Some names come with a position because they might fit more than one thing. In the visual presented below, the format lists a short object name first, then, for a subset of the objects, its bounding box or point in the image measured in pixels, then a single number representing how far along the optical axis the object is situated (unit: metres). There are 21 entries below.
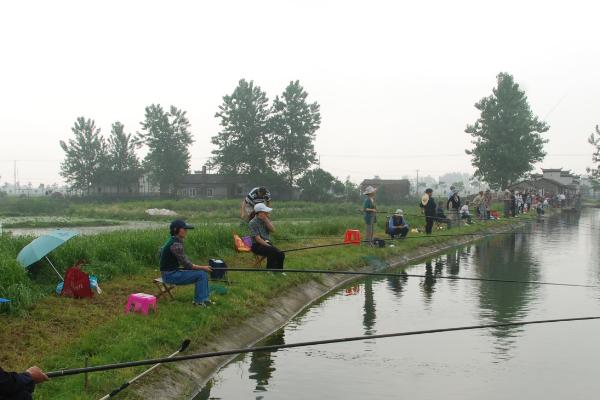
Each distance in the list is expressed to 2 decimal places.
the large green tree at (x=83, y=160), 81.31
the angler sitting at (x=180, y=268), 9.90
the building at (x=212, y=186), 73.81
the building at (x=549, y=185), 70.01
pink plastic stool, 9.66
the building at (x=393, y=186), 85.04
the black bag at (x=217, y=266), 12.00
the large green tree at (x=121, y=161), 81.44
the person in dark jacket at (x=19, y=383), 4.58
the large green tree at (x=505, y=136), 64.31
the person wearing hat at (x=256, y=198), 14.81
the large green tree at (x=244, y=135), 69.88
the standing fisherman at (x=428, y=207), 24.56
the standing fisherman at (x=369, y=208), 19.47
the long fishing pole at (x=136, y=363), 5.14
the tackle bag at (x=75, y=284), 9.96
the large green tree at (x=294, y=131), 70.94
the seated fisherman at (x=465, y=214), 31.39
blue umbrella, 9.99
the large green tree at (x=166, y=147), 75.31
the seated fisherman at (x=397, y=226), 22.55
